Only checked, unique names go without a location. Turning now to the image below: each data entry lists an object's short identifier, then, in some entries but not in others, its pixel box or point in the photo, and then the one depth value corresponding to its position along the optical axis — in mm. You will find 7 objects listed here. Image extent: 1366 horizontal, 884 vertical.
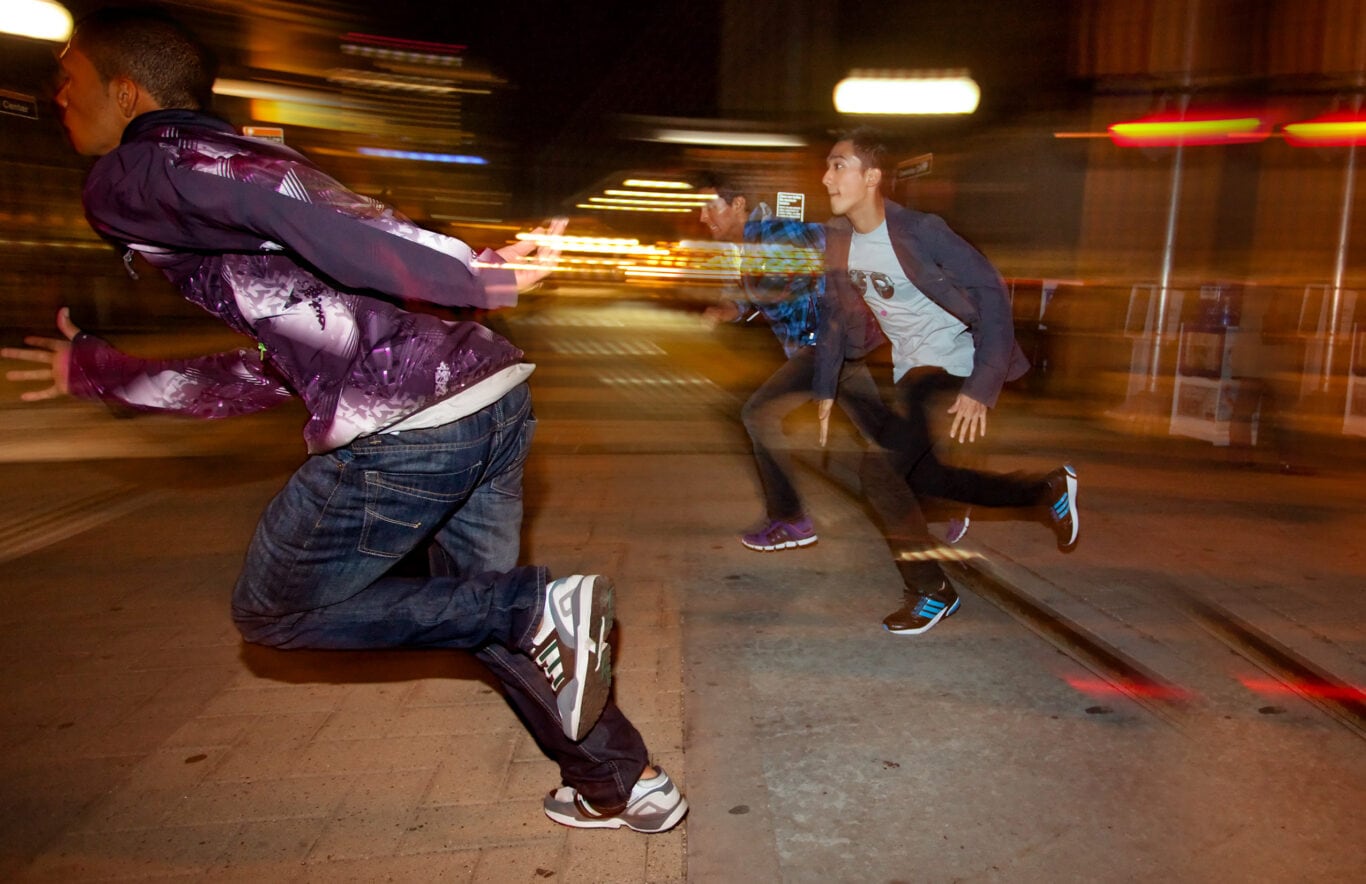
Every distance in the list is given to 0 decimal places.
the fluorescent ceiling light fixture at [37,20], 9109
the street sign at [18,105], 8023
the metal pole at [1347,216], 9398
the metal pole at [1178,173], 9698
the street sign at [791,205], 6668
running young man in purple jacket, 1802
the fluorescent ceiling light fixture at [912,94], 14742
